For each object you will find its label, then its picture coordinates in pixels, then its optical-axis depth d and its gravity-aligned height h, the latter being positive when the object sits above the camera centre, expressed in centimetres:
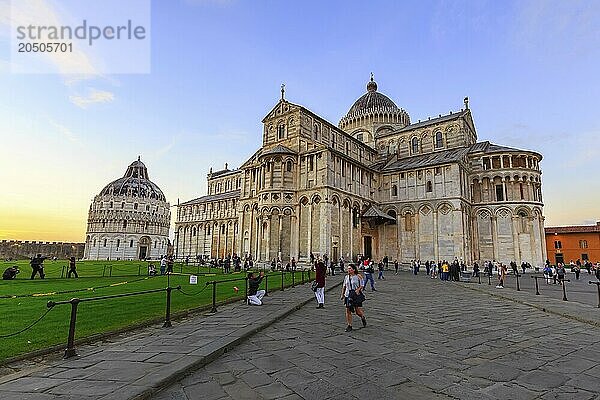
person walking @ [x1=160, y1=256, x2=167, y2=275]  2775 -180
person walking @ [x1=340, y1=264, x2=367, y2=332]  826 -116
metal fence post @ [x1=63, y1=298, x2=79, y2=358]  568 -155
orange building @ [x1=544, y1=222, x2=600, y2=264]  5256 +29
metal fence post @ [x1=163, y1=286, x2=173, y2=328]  804 -174
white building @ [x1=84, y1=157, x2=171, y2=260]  8700 +579
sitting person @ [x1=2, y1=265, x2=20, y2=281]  2005 -167
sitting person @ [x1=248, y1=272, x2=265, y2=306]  1122 -160
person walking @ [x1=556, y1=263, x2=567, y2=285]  2110 -171
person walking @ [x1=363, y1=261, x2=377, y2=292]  1667 -139
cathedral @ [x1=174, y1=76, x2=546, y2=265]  3416 +525
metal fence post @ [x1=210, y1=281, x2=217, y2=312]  1011 -180
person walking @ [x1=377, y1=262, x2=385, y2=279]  2410 -191
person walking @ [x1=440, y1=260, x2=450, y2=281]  2461 -201
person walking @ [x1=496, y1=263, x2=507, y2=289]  1852 -203
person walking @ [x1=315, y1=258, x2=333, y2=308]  1152 -131
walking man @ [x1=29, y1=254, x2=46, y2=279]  2057 -118
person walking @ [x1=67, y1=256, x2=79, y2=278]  2233 -133
